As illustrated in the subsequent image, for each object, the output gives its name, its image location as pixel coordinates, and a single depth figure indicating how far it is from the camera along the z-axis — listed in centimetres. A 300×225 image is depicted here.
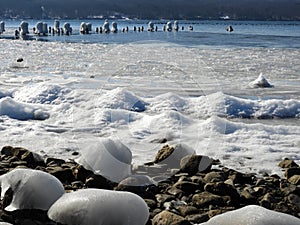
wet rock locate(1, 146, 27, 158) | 827
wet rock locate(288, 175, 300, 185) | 701
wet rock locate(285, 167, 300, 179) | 735
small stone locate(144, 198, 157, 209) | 605
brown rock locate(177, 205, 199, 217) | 578
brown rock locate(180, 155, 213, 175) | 750
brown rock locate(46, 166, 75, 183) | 716
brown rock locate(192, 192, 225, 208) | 607
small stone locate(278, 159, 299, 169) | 786
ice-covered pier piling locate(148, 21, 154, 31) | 8833
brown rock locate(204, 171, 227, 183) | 695
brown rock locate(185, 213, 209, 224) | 555
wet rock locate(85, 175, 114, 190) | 681
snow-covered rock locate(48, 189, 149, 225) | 513
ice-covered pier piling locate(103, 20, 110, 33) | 7897
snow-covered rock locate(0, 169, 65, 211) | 575
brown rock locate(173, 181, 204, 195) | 659
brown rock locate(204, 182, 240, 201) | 631
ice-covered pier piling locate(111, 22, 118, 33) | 8051
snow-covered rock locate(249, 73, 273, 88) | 1710
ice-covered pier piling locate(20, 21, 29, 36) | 6692
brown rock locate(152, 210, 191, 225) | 532
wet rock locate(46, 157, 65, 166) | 795
